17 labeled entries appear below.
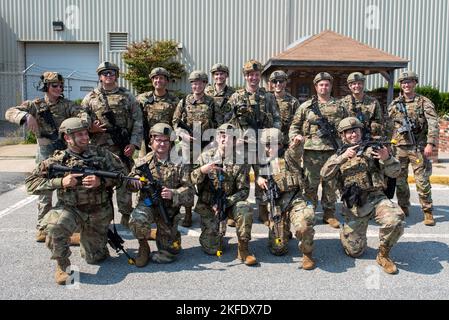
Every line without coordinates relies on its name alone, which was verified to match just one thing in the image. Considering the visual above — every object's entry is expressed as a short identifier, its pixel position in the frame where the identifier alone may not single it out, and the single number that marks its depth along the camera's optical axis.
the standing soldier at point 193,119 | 5.70
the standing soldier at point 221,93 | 5.72
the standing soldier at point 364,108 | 5.62
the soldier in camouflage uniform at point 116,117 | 5.29
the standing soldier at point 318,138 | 5.49
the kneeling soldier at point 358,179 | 4.37
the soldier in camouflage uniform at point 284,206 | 4.15
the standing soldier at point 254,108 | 5.53
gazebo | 12.67
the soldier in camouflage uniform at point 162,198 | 4.19
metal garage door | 19.14
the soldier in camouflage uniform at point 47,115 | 4.92
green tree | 17.50
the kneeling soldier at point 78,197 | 3.85
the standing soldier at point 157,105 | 5.82
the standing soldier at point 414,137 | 5.67
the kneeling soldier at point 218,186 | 4.44
